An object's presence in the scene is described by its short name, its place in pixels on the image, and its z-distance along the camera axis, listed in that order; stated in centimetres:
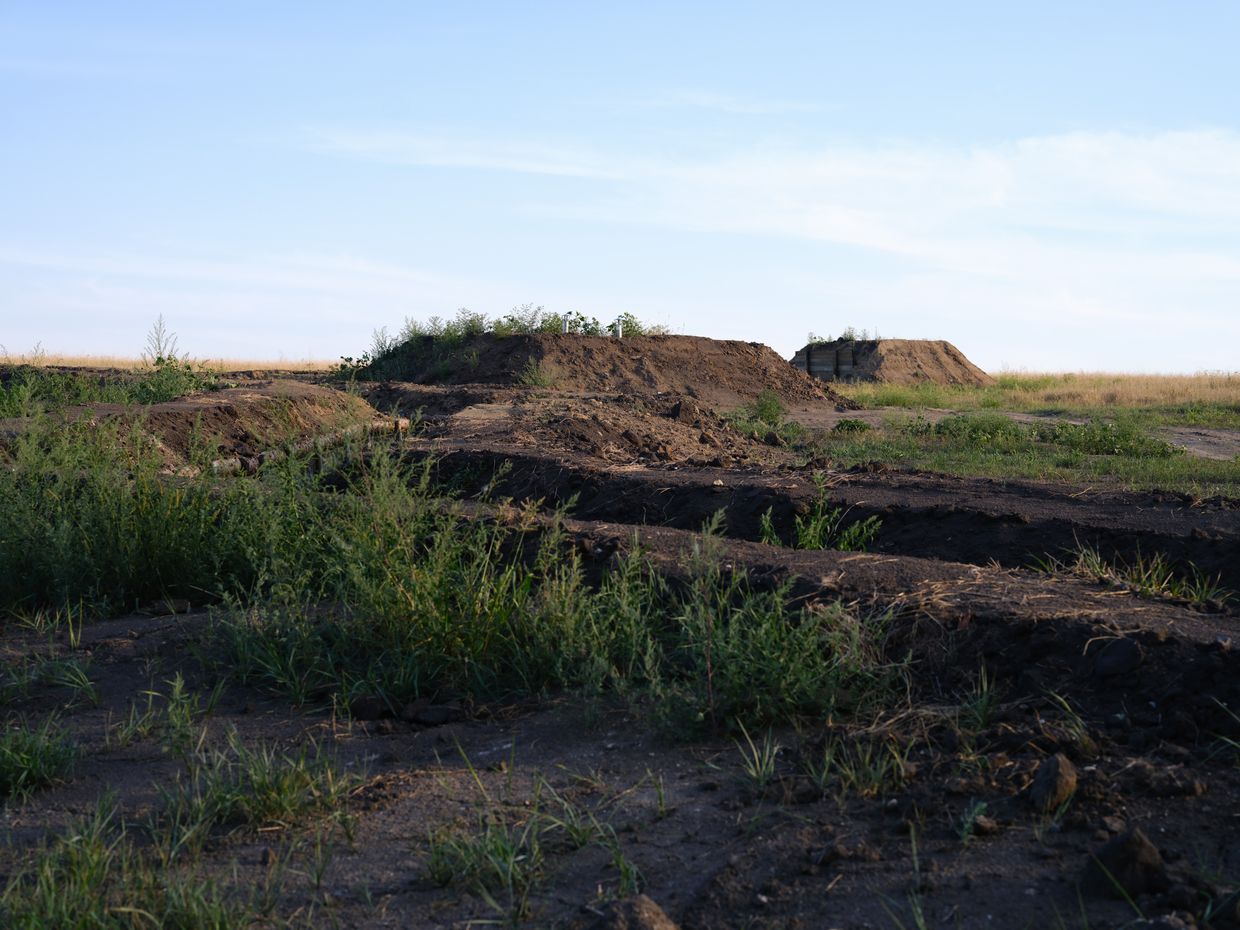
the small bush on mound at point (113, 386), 1294
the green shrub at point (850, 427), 1714
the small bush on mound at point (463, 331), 2670
